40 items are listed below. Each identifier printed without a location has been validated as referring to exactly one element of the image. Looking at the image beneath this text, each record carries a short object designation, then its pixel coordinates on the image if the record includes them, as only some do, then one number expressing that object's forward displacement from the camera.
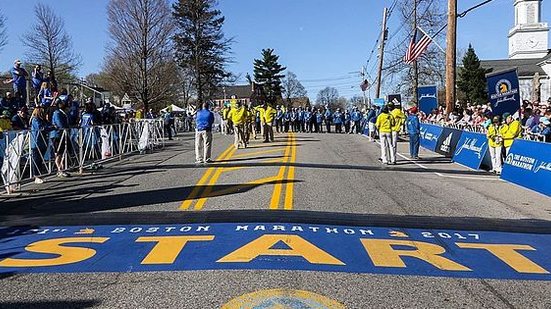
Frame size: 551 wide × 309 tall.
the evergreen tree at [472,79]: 75.44
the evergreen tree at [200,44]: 57.72
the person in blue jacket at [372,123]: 30.05
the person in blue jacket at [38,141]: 13.45
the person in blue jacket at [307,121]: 42.25
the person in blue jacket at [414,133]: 19.73
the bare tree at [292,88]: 111.67
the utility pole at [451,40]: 23.52
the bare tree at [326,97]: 120.70
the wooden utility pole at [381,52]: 44.88
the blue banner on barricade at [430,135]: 23.17
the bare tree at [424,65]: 39.00
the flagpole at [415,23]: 38.31
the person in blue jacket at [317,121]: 42.25
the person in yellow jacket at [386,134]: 17.72
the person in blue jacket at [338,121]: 41.78
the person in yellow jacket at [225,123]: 34.65
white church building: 106.19
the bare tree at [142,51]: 42.88
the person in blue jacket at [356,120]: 40.16
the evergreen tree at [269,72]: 101.81
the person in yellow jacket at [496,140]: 15.64
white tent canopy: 61.55
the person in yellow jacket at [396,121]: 17.72
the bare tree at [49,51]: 37.56
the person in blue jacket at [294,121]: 42.28
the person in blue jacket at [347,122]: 41.78
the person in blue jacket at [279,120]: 41.12
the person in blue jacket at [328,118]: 42.59
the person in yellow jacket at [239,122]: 22.05
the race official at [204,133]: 17.28
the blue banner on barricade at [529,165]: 12.69
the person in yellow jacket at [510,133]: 15.43
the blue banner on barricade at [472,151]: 17.00
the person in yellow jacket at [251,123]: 24.35
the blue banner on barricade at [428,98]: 31.36
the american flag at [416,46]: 28.21
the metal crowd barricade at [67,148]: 12.41
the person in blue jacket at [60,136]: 14.51
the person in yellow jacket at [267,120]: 26.53
